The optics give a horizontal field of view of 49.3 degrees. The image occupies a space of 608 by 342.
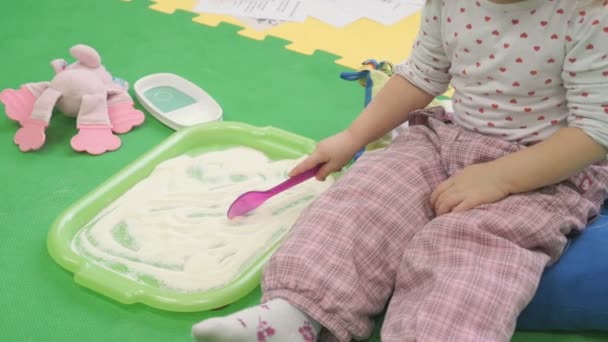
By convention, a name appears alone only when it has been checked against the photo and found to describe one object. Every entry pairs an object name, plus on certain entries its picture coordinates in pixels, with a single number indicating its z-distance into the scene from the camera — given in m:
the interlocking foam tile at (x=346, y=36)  1.40
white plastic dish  1.16
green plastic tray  0.79
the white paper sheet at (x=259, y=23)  1.48
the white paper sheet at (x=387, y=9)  1.54
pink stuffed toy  1.08
